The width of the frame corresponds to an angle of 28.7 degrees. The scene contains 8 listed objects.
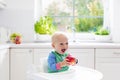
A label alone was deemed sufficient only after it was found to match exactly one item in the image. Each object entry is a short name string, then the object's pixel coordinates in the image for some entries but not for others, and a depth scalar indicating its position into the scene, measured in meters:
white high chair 1.34
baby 1.53
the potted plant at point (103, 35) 3.58
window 3.80
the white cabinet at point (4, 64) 2.55
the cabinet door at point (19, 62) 2.92
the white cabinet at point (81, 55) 2.93
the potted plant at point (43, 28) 3.55
